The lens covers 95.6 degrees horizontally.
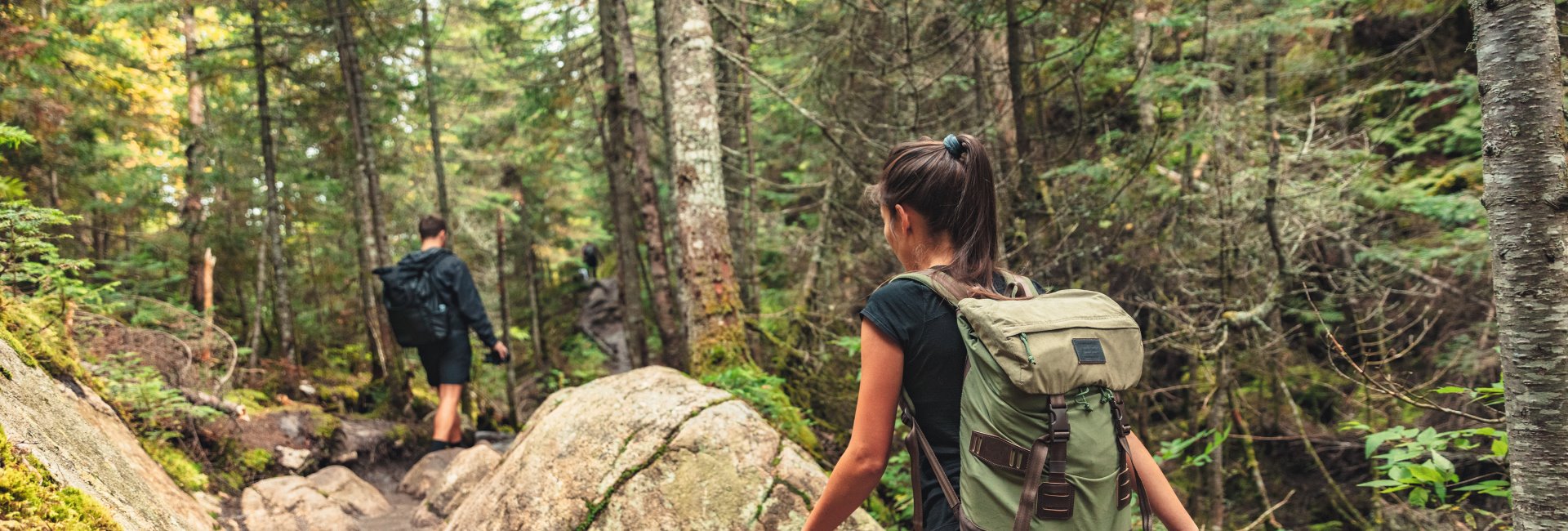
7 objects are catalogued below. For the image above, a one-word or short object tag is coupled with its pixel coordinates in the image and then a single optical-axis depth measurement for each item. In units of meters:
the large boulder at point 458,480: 5.35
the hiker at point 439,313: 6.55
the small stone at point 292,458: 6.52
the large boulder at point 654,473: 3.65
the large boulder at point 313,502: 4.77
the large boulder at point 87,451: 2.32
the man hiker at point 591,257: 23.25
